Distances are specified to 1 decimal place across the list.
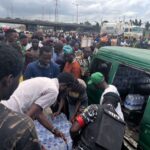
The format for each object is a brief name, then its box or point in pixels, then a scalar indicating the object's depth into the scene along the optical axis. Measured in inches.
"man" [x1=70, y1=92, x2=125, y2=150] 56.2
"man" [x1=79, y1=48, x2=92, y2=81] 124.8
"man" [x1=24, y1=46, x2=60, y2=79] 98.1
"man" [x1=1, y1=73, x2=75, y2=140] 66.4
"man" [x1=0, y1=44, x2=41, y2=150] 27.4
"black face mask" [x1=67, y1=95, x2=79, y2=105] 100.3
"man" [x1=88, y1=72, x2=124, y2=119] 90.2
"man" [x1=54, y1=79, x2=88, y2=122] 97.5
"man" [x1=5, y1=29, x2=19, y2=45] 130.2
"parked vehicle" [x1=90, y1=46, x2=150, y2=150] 82.6
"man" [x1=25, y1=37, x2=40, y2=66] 132.9
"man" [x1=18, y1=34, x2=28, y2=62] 157.2
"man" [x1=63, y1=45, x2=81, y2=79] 124.8
